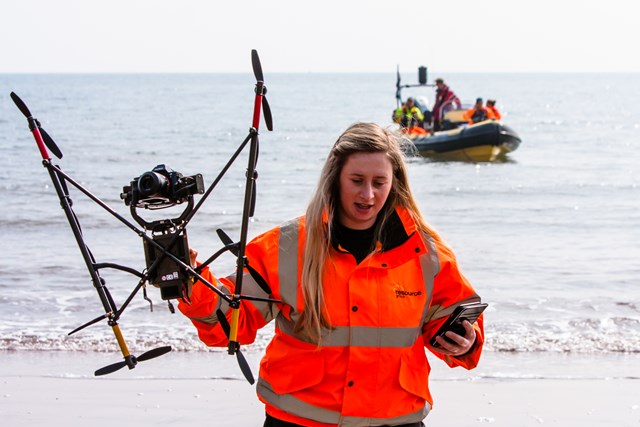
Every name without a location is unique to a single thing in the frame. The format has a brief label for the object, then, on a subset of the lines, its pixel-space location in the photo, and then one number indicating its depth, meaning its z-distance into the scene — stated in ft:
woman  8.57
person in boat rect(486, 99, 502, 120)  88.89
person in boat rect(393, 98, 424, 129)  78.43
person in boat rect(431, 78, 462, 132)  86.30
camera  7.59
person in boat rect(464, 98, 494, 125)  86.94
